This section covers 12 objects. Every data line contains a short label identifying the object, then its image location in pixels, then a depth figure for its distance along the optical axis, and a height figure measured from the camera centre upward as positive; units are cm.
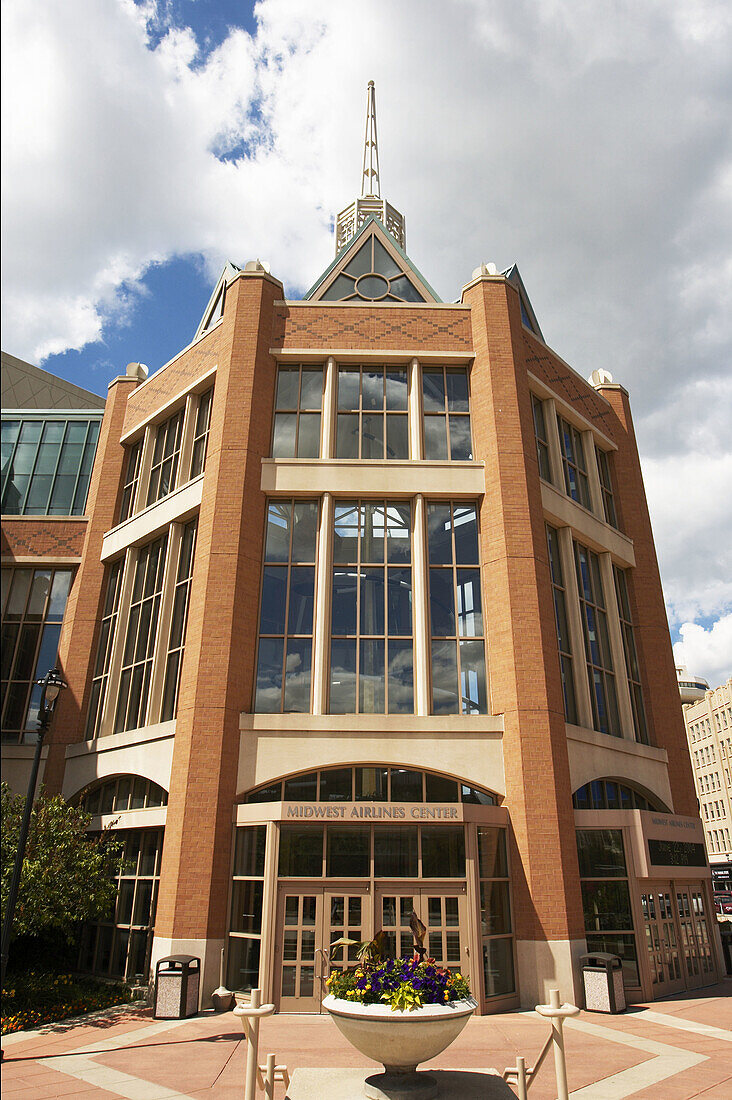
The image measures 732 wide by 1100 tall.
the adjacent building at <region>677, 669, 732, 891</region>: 7881 +1408
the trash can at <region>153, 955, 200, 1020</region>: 1507 -174
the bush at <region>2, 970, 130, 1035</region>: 1452 -198
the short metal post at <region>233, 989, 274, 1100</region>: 803 -136
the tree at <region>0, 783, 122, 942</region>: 1580 +52
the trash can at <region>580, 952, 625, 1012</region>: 1606 -171
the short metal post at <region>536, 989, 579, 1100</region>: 809 -135
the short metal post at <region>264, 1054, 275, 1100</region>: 858 -195
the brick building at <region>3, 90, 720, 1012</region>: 1664 +610
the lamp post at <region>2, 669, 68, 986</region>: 1305 +328
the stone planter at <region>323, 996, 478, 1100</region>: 858 -146
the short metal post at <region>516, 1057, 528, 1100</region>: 854 -193
